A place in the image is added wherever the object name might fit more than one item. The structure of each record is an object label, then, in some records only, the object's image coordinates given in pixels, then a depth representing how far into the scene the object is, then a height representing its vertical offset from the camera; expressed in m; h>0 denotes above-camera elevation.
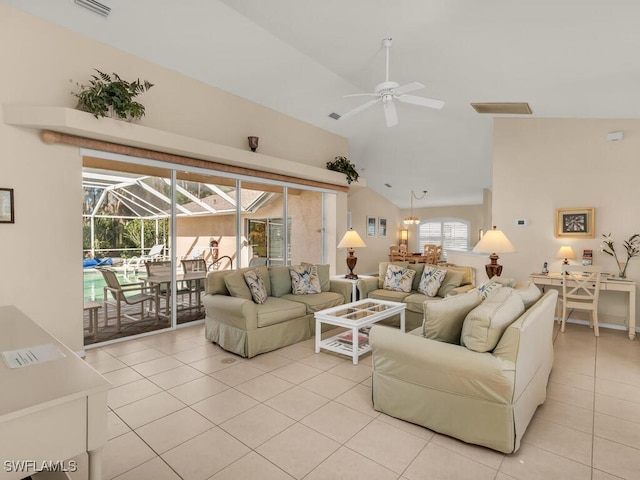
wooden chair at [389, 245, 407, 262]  10.40 -0.57
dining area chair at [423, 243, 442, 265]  10.10 -0.54
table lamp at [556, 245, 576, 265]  5.35 -0.26
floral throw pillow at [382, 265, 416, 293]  5.18 -0.65
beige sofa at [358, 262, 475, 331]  4.73 -0.77
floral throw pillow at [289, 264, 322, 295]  4.87 -0.64
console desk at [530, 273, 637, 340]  4.66 -0.71
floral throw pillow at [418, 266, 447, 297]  4.87 -0.64
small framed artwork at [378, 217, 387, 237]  11.55 +0.29
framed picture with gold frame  5.29 +0.22
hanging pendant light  11.30 +0.55
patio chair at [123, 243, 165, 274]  4.62 -0.33
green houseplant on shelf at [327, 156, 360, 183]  7.22 +1.43
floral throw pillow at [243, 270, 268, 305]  4.21 -0.63
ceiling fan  3.67 +1.53
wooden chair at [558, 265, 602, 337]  4.67 -0.71
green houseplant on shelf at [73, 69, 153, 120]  3.69 +1.50
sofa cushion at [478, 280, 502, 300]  3.11 -0.48
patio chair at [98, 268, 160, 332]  4.48 -0.80
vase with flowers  4.98 -0.18
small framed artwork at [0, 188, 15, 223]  3.44 +0.28
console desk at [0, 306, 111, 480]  0.89 -0.50
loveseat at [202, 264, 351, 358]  3.79 -0.90
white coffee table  3.66 -0.92
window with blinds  11.94 +0.10
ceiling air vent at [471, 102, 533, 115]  5.16 +2.00
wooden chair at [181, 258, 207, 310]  5.19 -0.73
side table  5.29 -0.74
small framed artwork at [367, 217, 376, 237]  11.02 +0.29
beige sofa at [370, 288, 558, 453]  2.13 -0.96
